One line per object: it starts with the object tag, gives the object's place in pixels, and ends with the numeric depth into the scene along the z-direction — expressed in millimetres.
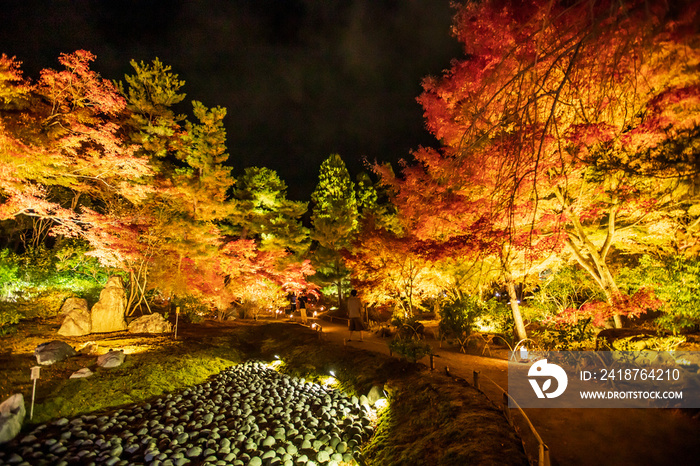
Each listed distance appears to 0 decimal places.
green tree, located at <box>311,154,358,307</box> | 20625
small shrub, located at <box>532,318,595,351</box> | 6012
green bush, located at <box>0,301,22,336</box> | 8134
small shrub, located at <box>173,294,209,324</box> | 13500
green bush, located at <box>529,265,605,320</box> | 10115
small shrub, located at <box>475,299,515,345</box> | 9148
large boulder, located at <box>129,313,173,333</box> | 10289
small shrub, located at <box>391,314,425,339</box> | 9566
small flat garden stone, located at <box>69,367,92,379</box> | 6379
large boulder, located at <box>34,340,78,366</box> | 6708
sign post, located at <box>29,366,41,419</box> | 5097
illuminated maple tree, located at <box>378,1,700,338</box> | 2611
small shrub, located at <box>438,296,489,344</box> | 9031
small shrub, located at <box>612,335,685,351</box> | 5133
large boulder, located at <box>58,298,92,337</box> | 9141
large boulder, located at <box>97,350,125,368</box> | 7008
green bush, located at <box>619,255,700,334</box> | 5195
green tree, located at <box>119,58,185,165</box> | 13859
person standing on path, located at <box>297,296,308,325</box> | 14773
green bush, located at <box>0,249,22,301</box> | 10156
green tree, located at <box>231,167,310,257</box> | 17911
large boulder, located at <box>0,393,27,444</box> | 4586
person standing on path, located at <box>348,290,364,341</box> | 10203
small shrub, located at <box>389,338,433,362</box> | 6469
